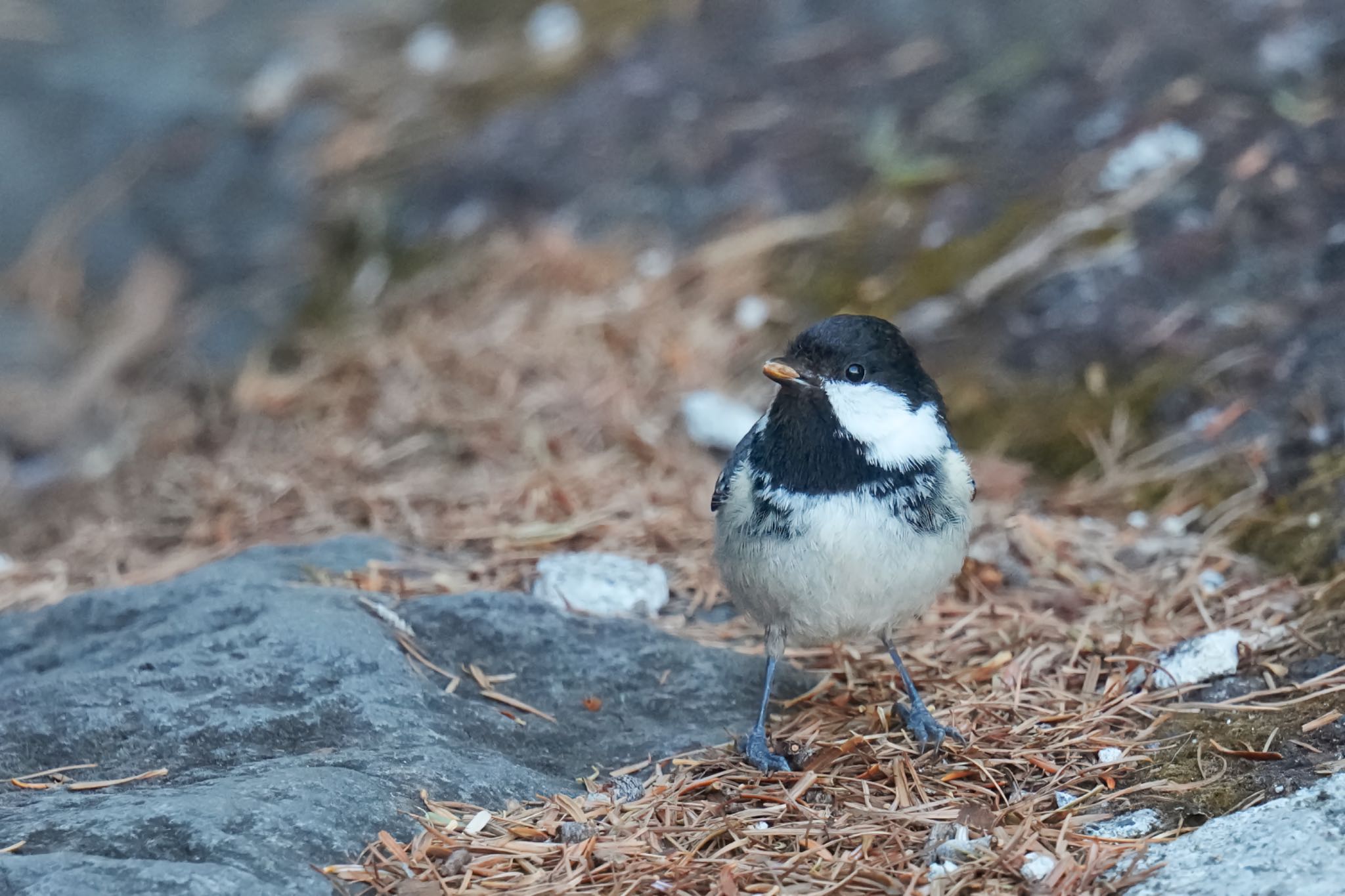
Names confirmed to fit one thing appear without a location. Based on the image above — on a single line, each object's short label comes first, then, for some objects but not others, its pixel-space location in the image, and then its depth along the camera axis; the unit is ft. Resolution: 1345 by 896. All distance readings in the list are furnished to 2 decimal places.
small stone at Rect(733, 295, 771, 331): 33.01
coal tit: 18.54
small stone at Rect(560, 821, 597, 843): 16.10
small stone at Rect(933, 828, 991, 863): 15.42
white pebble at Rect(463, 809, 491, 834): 16.07
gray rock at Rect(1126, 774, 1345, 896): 13.75
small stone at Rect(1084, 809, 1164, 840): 15.85
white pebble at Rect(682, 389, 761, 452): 29.43
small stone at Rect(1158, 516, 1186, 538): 24.75
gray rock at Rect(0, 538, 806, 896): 14.62
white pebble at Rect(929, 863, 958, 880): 15.20
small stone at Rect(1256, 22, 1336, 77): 31.81
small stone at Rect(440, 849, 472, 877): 15.23
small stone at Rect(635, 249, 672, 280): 35.24
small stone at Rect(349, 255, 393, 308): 37.78
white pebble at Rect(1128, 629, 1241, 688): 19.34
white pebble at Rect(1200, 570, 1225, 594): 22.43
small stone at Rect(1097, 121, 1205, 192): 31.17
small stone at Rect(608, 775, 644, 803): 17.42
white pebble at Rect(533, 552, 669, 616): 22.97
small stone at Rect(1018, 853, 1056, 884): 14.93
